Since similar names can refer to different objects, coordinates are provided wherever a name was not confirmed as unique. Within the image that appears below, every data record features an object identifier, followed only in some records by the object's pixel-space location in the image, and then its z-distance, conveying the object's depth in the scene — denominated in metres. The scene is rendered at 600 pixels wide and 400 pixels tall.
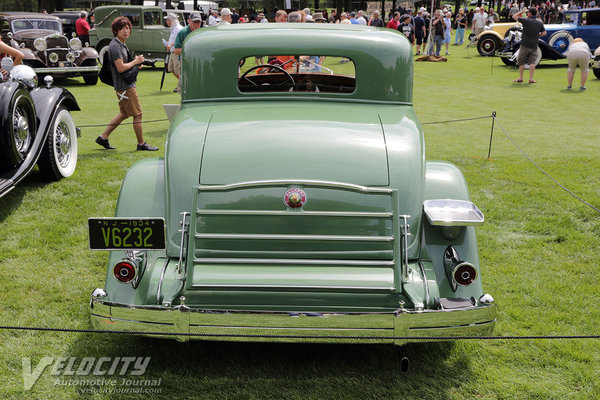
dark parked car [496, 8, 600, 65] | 20.17
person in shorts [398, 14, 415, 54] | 22.86
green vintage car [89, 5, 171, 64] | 20.39
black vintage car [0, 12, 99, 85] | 14.91
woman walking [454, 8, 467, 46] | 28.37
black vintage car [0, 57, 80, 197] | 5.42
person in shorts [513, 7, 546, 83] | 15.52
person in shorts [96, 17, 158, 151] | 7.70
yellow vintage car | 22.38
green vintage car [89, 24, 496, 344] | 2.82
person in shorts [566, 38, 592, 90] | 14.70
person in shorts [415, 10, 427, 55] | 22.95
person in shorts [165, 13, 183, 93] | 11.65
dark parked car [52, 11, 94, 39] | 28.23
